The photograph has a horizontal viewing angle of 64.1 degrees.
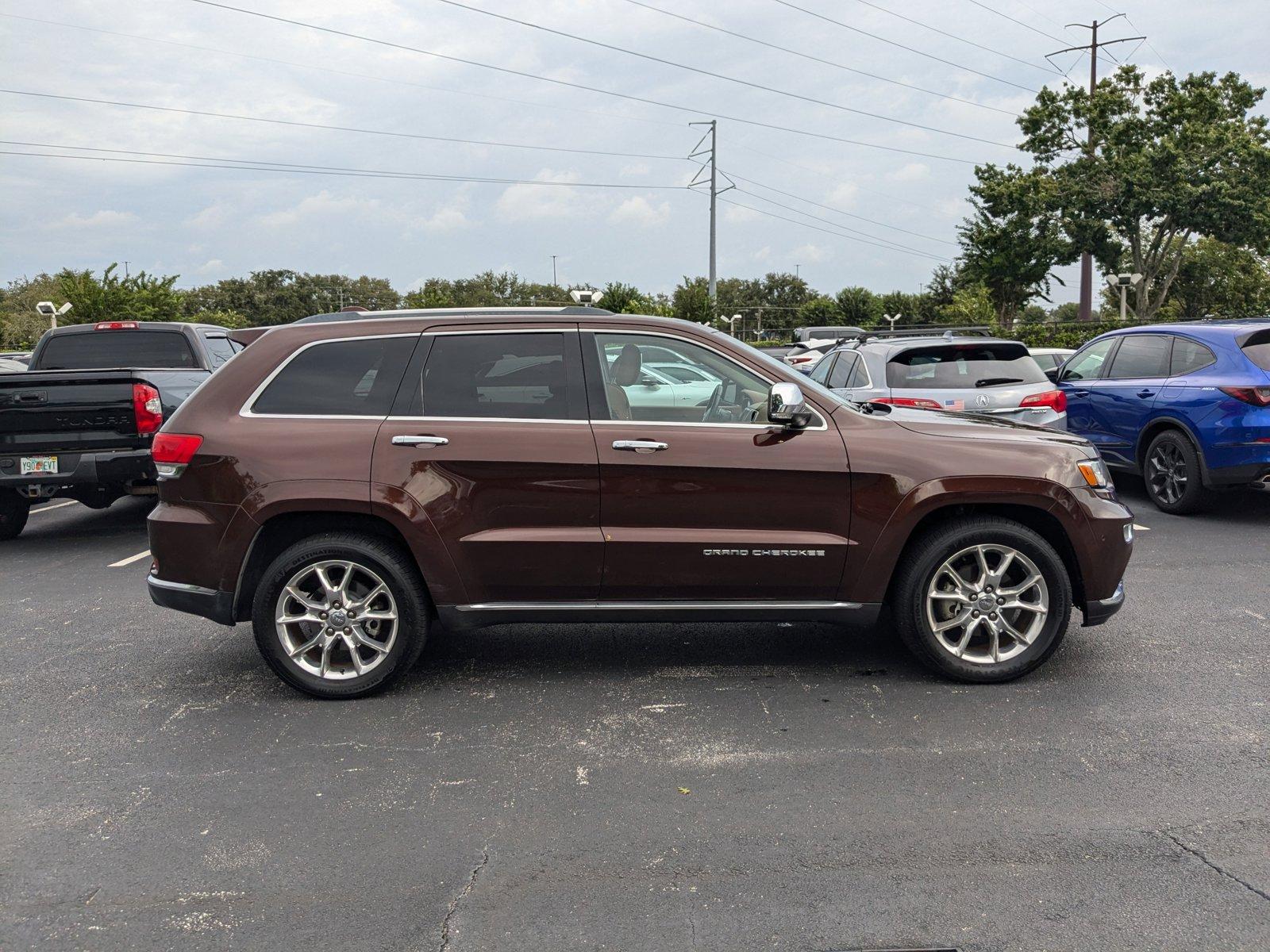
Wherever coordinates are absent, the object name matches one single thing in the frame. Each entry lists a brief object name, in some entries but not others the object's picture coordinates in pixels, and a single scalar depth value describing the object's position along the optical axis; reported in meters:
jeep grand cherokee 4.74
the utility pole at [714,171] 52.88
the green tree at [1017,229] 43.72
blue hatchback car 8.67
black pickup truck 8.37
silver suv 9.23
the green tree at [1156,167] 39.53
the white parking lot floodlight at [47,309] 30.58
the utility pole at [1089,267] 43.75
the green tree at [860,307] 71.94
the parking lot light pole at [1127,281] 39.87
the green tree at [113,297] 42.66
